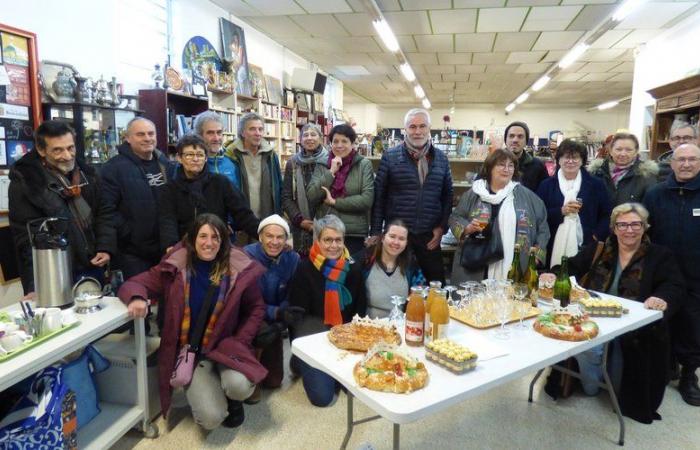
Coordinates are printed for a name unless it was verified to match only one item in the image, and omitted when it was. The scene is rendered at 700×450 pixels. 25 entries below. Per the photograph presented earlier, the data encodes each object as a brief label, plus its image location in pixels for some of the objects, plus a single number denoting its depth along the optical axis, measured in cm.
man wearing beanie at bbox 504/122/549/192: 339
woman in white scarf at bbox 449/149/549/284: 274
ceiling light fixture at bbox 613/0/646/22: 497
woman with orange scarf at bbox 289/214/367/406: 252
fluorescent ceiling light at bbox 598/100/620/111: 1412
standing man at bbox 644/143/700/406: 259
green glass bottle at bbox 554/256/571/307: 227
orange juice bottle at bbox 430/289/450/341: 175
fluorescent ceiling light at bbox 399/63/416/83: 875
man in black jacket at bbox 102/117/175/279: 257
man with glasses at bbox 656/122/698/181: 332
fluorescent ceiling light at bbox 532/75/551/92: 988
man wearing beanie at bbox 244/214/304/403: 265
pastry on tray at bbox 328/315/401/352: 171
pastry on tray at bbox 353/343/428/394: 143
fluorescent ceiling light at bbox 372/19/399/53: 576
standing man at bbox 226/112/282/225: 308
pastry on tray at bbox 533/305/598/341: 183
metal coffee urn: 195
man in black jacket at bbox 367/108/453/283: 297
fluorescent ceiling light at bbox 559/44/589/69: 697
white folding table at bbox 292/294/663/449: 137
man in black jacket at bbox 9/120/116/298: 219
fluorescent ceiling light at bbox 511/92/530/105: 1278
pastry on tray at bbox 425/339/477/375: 153
